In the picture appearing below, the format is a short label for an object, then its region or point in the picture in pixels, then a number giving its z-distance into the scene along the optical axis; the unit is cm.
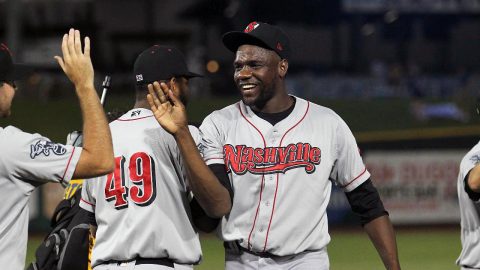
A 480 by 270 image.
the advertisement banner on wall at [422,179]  3222
